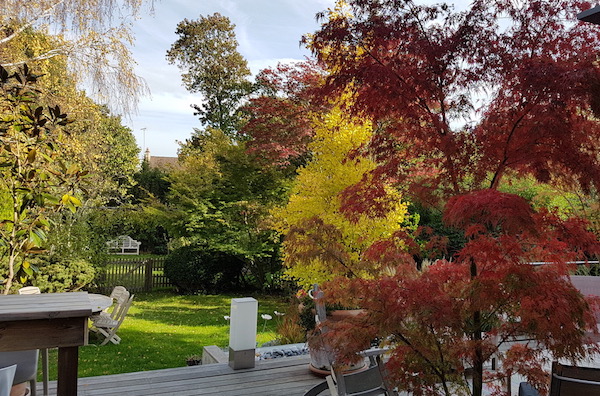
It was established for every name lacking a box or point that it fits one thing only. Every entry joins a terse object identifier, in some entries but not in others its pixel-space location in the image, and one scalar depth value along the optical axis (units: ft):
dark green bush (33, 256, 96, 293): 23.26
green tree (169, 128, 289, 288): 32.30
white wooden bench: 31.50
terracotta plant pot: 12.66
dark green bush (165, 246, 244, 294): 34.27
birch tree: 15.20
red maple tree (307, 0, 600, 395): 7.54
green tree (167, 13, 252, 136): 55.16
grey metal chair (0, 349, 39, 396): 9.05
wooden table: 7.20
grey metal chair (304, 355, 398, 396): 7.85
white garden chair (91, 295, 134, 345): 20.07
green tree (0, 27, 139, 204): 19.70
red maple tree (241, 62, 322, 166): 28.14
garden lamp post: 13.26
